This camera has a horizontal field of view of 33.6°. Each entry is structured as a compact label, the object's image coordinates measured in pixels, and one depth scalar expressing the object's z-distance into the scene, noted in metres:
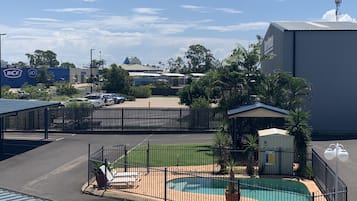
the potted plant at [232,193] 20.71
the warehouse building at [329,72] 44.56
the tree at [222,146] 27.48
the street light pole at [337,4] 60.97
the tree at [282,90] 34.91
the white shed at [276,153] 27.08
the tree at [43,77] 126.81
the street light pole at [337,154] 16.53
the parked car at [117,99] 78.88
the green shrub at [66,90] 90.56
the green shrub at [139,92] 95.74
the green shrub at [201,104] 49.78
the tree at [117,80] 95.56
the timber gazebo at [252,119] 30.80
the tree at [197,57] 166.00
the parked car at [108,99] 74.59
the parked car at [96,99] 69.06
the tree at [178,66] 173.10
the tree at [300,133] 26.84
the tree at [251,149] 27.19
